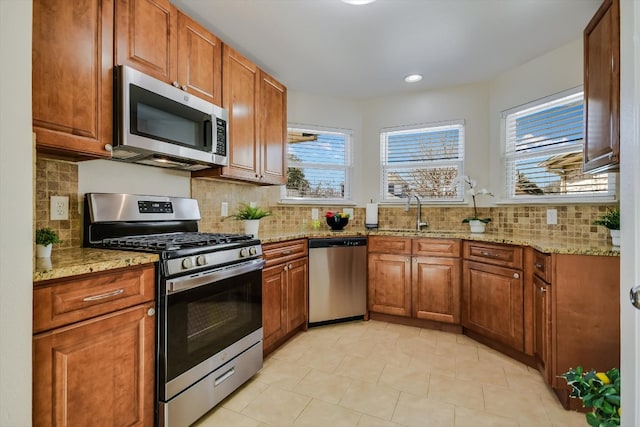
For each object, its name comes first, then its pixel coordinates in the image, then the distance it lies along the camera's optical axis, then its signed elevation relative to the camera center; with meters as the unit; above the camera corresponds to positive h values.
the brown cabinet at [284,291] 2.43 -0.63
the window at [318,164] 3.57 +0.55
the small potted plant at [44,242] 1.33 -0.12
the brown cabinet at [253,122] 2.39 +0.75
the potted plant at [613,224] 2.00 -0.07
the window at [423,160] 3.48 +0.58
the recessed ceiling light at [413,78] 3.11 +1.32
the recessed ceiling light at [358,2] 1.98 +1.29
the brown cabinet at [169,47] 1.67 +0.96
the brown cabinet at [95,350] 1.11 -0.53
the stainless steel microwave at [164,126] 1.62 +0.50
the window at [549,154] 2.52 +0.51
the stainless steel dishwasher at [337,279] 2.98 -0.63
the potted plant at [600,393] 1.09 -0.64
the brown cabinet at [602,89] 1.60 +0.67
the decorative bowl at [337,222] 3.38 -0.10
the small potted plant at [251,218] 2.68 -0.04
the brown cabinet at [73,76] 1.35 +0.61
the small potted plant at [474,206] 3.03 +0.07
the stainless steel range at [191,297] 1.52 -0.45
